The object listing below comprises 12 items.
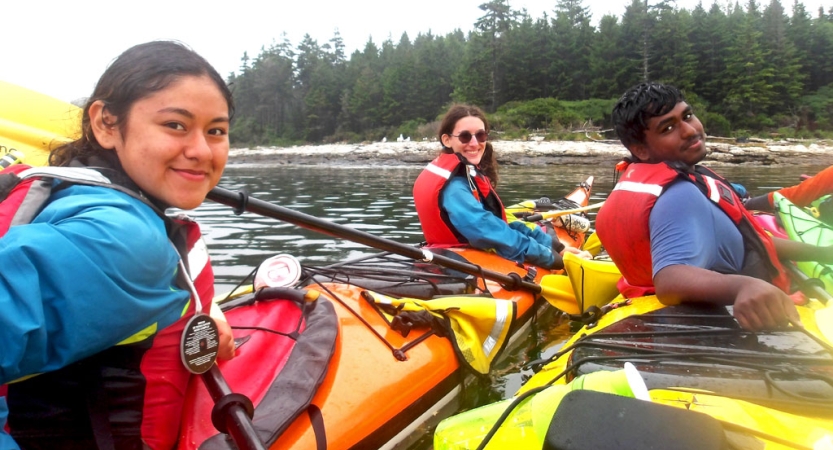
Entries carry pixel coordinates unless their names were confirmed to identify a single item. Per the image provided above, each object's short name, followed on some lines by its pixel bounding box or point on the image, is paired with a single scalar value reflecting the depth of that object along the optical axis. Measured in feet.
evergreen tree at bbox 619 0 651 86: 145.98
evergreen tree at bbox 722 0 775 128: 129.39
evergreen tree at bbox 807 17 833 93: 147.38
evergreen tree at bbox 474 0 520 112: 169.89
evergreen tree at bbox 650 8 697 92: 138.62
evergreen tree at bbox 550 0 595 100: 159.53
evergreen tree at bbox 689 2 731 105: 140.46
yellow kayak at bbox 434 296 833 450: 3.87
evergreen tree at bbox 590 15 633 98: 149.28
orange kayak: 6.31
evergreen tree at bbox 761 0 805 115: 134.82
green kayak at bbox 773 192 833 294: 10.01
